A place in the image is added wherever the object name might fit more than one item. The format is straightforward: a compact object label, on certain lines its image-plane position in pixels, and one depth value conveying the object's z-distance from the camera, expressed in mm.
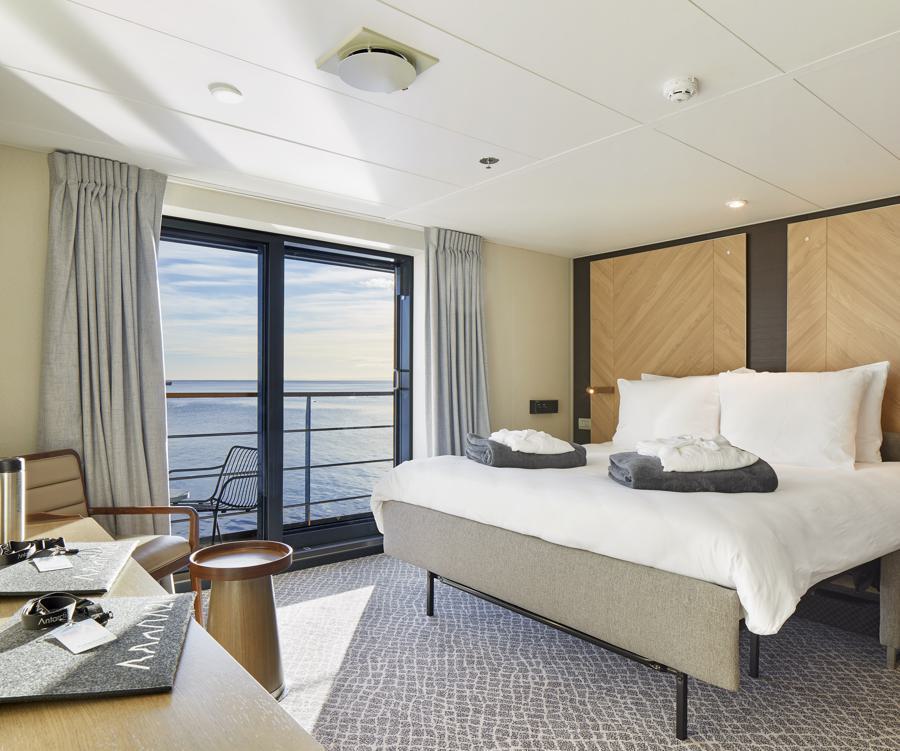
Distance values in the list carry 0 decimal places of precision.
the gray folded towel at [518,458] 3188
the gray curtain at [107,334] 3016
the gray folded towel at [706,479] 2529
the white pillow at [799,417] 3248
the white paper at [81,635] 958
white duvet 1973
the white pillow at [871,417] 3398
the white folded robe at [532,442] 3234
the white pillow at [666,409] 3875
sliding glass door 4016
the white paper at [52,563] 1388
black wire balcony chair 4586
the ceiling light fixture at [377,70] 2041
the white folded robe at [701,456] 2590
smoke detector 2246
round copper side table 2283
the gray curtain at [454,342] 4473
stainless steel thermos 1562
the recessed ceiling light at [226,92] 2340
